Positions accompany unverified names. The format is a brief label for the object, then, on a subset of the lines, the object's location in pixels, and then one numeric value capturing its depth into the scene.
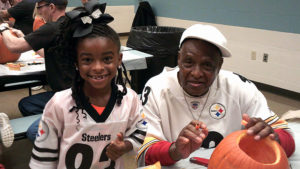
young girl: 1.29
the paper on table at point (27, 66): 2.70
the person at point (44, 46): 2.56
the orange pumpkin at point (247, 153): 0.99
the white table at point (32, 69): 2.70
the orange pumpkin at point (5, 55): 2.93
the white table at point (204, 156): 1.29
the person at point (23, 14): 4.37
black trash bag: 4.07
